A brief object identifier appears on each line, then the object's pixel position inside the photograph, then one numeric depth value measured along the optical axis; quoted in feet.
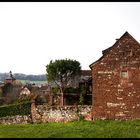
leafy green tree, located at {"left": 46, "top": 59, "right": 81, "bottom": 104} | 109.76
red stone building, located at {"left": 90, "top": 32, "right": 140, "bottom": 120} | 62.26
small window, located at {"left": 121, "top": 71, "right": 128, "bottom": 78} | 62.86
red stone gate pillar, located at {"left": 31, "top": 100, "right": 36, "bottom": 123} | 70.00
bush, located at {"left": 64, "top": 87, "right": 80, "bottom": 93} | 87.15
